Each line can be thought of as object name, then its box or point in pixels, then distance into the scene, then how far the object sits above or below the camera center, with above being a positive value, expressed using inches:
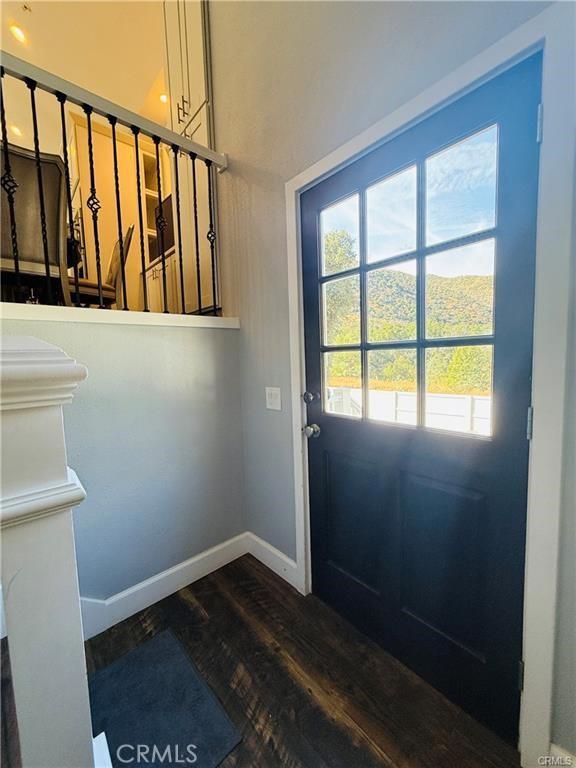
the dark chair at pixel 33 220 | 66.2 +31.2
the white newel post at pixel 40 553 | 18.8 -11.9
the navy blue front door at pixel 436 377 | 35.4 -3.4
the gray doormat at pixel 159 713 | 39.3 -47.7
